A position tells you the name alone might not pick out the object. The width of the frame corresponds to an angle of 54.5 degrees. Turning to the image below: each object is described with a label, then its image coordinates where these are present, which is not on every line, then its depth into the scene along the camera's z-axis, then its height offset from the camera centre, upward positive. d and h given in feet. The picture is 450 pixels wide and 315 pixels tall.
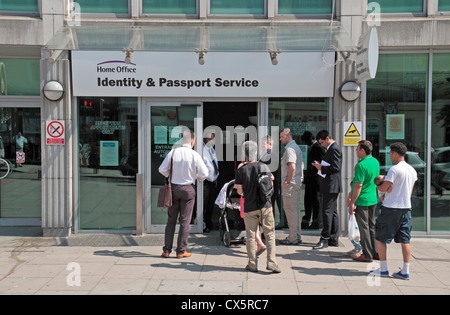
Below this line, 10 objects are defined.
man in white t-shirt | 18.38 -2.42
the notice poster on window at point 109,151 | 26.17 -0.16
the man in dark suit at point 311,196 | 26.35 -2.88
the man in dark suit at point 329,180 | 22.77 -1.67
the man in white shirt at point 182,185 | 21.58 -1.81
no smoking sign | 25.31 +0.97
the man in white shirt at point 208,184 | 26.96 -2.22
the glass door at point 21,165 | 28.04 -1.08
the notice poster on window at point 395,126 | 26.11 +1.35
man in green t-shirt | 20.27 -2.28
